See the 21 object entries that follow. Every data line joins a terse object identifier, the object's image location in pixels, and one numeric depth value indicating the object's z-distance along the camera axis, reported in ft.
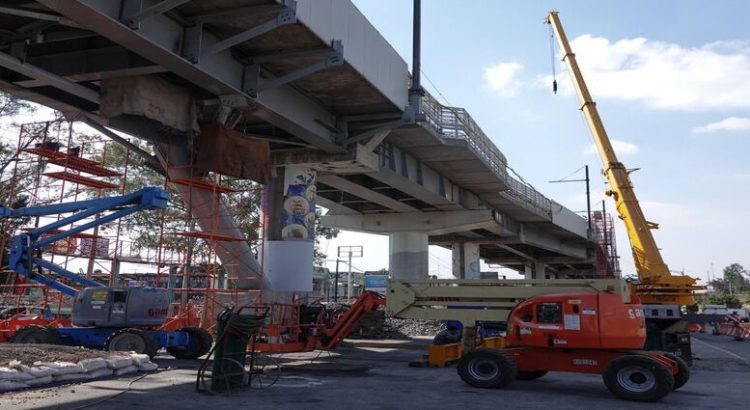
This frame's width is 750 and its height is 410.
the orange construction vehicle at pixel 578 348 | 35.81
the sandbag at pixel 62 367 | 35.86
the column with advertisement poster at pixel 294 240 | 66.03
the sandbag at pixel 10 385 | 32.64
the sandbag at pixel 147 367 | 42.86
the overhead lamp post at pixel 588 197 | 167.53
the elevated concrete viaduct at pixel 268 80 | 38.29
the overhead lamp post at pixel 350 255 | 246.47
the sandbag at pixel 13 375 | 33.09
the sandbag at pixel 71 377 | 36.14
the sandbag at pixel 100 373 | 38.34
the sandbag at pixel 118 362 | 39.86
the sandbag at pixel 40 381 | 34.09
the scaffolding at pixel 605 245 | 167.12
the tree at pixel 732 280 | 503.32
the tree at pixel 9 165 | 91.71
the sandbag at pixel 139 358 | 42.39
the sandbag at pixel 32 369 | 34.17
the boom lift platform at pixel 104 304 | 51.47
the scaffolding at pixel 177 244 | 57.41
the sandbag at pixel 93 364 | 37.96
